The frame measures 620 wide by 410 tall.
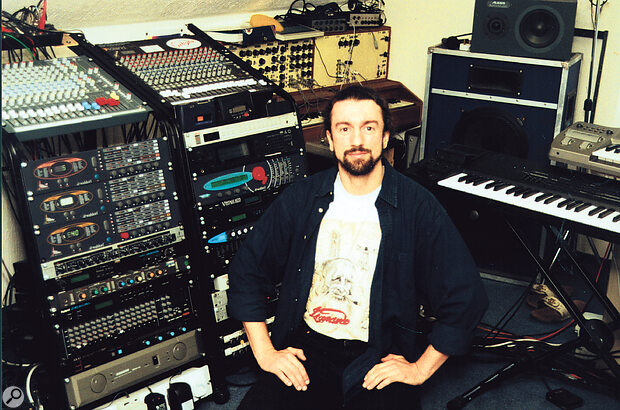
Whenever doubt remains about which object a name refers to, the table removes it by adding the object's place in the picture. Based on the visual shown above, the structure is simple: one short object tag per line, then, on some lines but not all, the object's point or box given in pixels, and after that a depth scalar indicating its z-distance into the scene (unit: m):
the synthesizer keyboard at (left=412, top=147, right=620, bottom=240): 2.24
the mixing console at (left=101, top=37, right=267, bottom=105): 2.58
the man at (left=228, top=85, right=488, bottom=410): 1.87
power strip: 2.36
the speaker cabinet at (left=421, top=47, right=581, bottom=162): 3.26
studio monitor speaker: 3.11
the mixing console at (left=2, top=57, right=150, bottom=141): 2.13
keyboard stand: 2.44
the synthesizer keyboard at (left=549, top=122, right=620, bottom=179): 2.52
